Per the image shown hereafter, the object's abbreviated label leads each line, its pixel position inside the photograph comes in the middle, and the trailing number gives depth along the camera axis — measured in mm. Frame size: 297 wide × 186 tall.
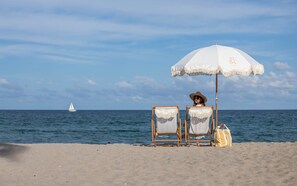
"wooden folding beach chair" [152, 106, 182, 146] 11062
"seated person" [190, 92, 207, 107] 11664
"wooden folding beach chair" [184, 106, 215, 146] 10984
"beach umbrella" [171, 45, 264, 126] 10805
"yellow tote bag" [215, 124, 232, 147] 11031
